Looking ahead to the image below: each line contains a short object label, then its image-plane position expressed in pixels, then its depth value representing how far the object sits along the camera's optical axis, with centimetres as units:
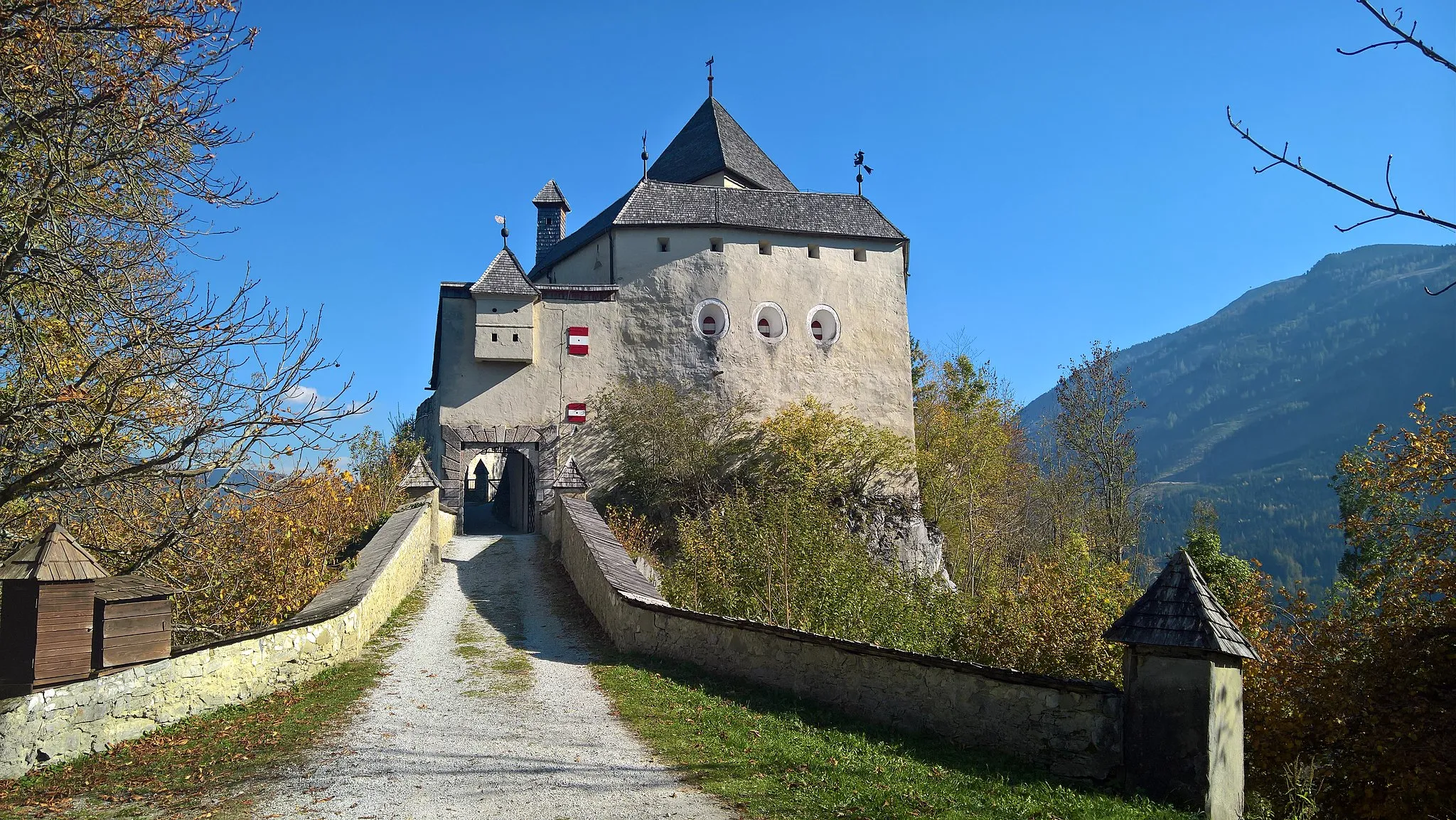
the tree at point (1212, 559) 2242
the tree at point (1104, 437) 3191
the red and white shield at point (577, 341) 2655
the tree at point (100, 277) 736
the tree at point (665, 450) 2583
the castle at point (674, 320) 2553
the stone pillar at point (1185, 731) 673
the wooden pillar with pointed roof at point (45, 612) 712
